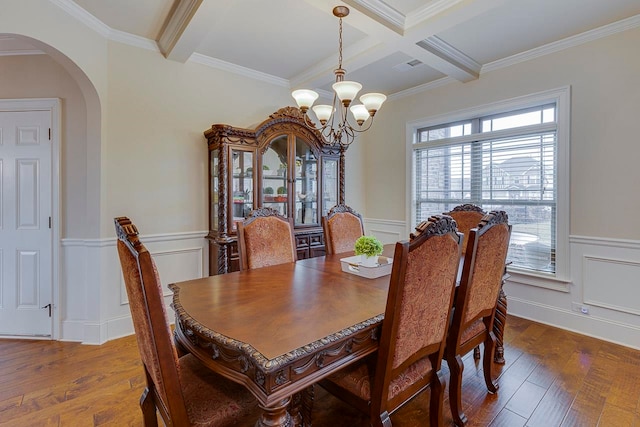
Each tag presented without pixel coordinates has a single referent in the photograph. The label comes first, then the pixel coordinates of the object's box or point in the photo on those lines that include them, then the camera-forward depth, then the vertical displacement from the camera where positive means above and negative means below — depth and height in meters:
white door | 2.76 -0.11
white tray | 1.93 -0.37
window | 3.01 +0.48
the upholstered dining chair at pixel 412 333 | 1.23 -0.52
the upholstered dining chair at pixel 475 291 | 1.63 -0.44
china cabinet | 3.02 +0.38
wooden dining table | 1.00 -0.45
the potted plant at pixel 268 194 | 3.38 +0.20
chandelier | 2.03 +0.80
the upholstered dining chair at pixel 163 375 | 1.01 -0.59
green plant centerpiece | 2.00 -0.24
